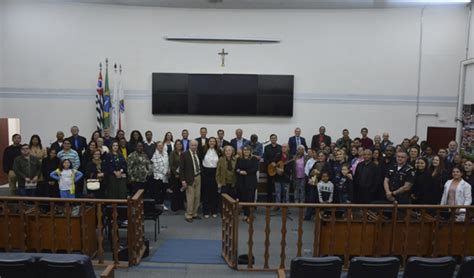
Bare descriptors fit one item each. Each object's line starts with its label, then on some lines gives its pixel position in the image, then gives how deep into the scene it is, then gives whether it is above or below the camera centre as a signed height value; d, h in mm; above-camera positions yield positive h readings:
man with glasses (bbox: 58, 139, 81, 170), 7305 -854
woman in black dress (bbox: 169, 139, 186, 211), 7973 -1444
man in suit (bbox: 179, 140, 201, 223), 7484 -1216
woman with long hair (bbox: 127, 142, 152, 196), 7258 -1014
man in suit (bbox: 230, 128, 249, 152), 9117 -635
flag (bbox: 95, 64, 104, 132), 10250 +222
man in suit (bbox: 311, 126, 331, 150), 10109 -560
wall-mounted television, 10602 +603
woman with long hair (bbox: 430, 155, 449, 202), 6051 -861
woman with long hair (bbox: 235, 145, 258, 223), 7426 -1124
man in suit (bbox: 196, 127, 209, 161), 8250 -634
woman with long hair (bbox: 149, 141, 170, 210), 7844 -1198
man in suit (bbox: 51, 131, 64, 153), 8070 -701
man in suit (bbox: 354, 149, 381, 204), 6594 -1023
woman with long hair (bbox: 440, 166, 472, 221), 5492 -1018
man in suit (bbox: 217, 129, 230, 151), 8918 -597
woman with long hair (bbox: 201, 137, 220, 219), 7797 -1340
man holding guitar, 8531 -867
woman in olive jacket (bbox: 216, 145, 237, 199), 7453 -1090
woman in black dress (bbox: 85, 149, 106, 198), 6898 -1081
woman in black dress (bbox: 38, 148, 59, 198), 7257 -1061
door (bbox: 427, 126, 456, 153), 10570 -408
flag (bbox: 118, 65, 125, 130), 10438 +242
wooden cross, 10555 +1720
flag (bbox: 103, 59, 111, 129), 10336 +227
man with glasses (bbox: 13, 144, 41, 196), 7211 -1128
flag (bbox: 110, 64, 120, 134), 10500 +181
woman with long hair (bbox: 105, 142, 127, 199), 6941 -1142
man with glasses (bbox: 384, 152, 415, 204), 5938 -969
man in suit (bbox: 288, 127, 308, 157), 9962 -625
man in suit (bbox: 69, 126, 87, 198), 8680 -734
